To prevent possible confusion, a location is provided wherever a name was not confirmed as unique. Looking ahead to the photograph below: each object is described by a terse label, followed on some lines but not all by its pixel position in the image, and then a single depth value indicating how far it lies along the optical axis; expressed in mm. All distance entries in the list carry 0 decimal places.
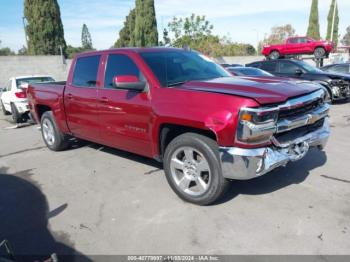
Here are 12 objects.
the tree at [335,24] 50544
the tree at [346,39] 82369
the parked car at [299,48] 24109
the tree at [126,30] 44778
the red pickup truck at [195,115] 3516
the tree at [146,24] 32656
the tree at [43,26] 28062
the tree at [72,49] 51506
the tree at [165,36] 42969
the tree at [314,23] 45875
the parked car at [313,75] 11625
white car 10859
